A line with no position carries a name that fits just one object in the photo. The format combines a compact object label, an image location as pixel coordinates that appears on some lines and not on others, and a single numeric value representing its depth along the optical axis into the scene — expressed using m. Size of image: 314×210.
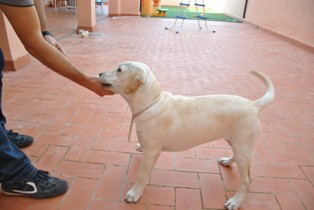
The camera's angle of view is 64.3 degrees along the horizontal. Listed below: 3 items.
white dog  1.88
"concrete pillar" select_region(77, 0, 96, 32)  8.48
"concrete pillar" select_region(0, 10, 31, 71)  4.27
